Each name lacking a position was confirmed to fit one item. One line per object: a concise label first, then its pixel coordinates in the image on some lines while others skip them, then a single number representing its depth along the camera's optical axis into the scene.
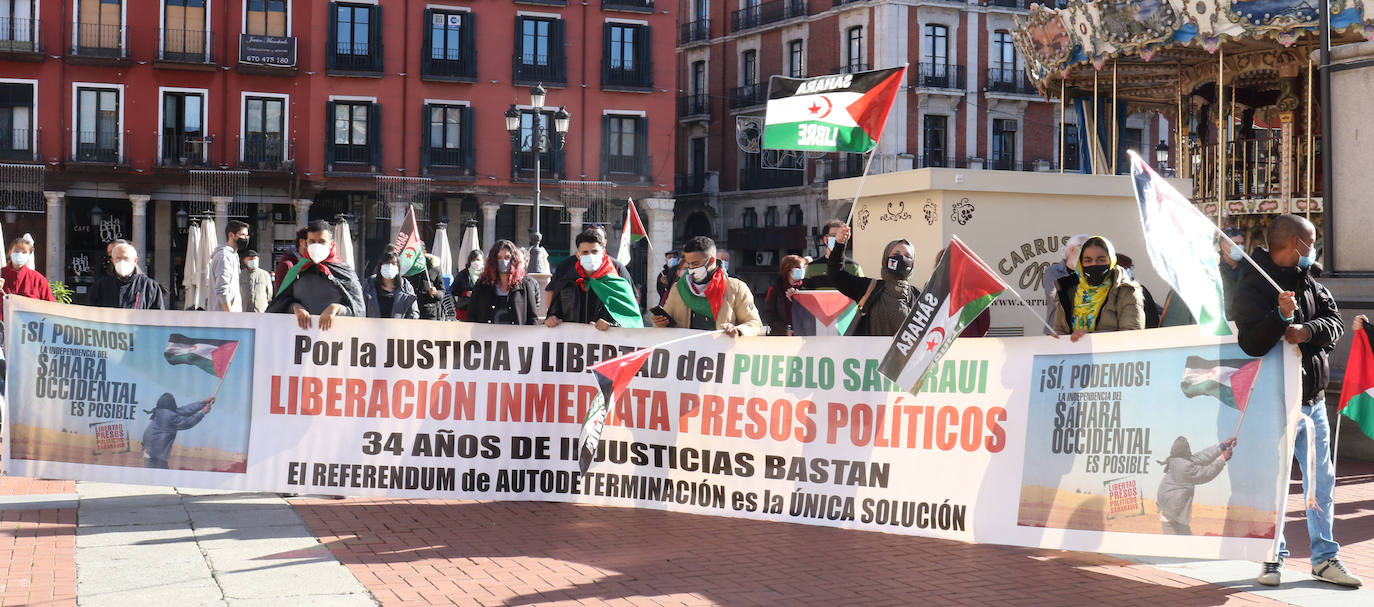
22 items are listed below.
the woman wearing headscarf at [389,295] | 10.94
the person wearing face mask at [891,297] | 8.98
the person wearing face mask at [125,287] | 10.22
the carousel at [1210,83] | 15.43
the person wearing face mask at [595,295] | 8.78
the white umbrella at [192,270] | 22.90
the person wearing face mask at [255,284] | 14.35
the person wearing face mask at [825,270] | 10.09
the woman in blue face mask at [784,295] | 10.32
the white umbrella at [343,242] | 21.98
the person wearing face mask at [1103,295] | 7.38
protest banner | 7.04
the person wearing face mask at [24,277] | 11.69
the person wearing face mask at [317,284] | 8.78
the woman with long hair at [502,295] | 9.50
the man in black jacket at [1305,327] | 5.86
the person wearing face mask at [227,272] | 13.24
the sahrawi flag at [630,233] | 21.30
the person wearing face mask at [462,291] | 13.35
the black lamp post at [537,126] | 21.78
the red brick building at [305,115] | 37.09
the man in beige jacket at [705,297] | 8.29
